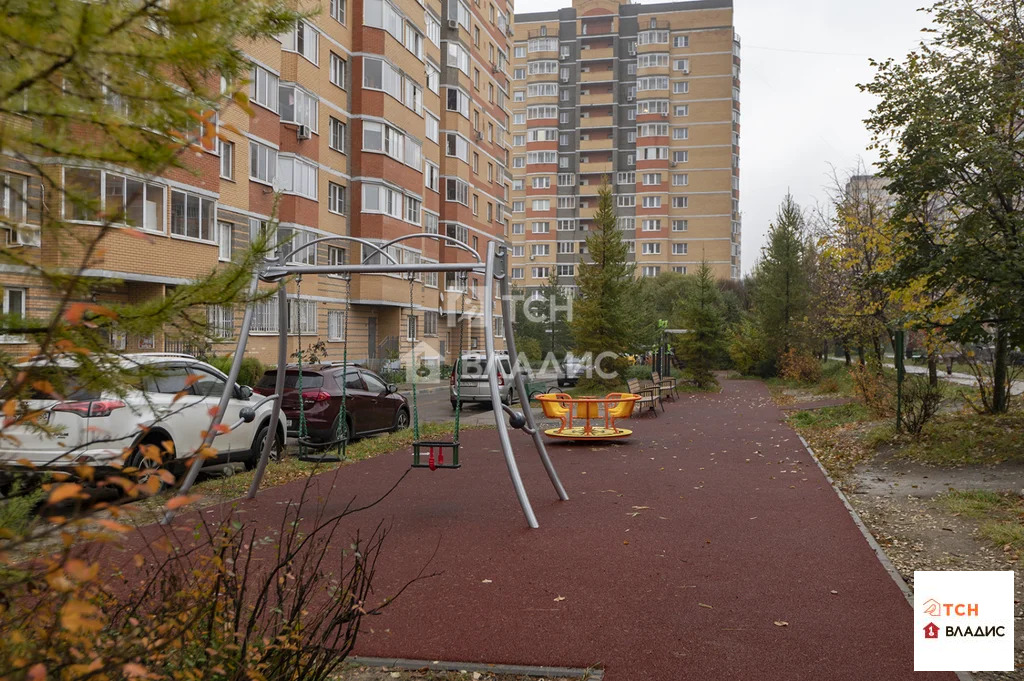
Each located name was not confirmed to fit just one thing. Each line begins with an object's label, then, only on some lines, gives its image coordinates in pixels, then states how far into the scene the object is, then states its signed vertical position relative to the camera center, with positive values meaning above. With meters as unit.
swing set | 8.81 -0.23
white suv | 2.61 -0.72
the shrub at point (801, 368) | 35.03 -1.07
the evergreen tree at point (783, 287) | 38.19 +2.49
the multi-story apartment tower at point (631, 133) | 84.50 +20.96
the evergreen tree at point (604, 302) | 32.00 +1.45
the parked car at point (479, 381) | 24.70 -1.17
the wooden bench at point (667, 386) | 27.73 -1.45
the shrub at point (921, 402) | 13.75 -0.97
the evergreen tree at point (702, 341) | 34.25 +0.03
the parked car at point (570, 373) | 34.78 -1.29
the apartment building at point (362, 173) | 24.44 +6.80
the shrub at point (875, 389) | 18.02 -1.05
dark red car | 14.87 -1.11
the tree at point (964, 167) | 11.05 +2.37
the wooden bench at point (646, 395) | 22.30 -1.40
